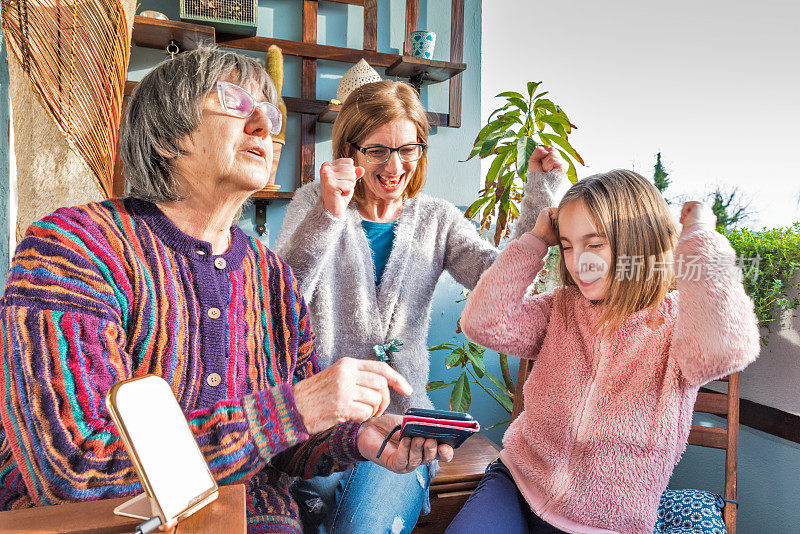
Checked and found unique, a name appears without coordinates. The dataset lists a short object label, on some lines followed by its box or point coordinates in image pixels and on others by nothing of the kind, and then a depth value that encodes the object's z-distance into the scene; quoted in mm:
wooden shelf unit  2432
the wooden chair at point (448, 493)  1752
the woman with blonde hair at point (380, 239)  1571
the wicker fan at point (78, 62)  1396
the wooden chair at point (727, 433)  1459
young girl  1209
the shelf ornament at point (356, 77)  2426
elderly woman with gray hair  774
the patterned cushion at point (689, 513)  1367
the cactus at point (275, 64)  2229
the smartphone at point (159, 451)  630
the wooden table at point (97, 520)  626
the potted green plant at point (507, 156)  2285
